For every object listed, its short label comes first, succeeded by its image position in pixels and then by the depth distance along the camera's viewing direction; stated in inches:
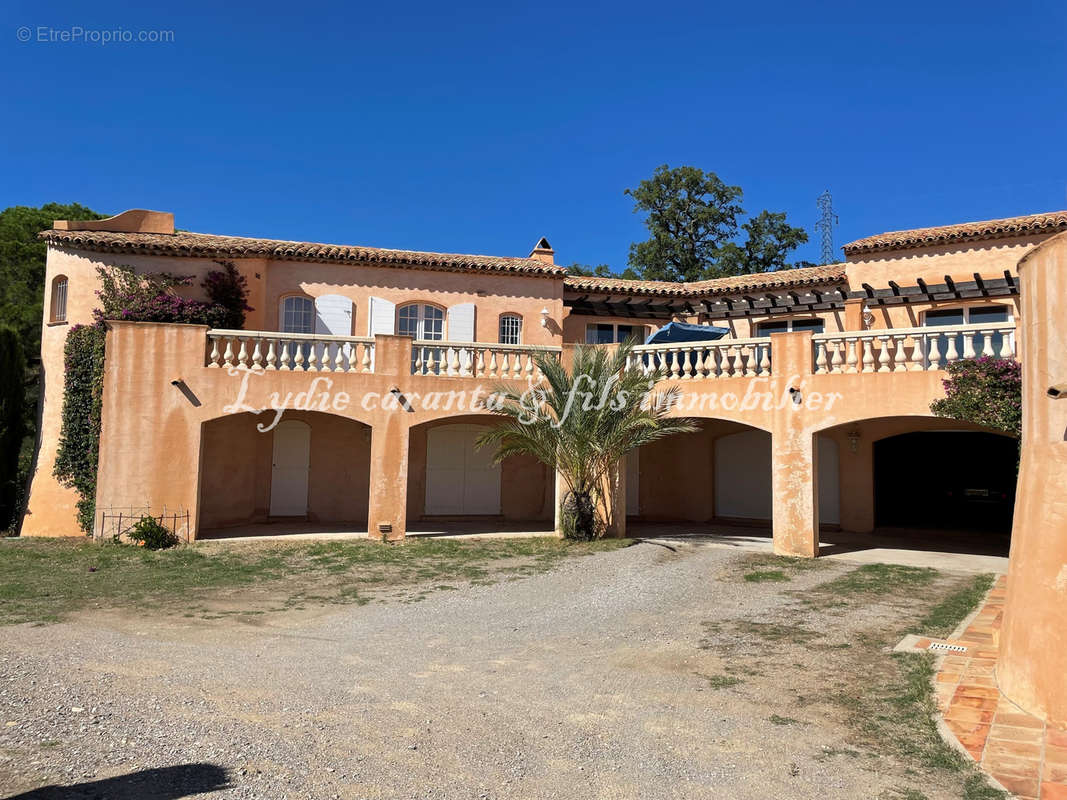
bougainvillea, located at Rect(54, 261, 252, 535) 592.1
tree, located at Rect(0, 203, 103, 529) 927.0
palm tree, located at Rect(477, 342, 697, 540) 546.9
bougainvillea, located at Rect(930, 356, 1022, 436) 432.8
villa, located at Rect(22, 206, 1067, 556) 523.5
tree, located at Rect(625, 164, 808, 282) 1403.8
